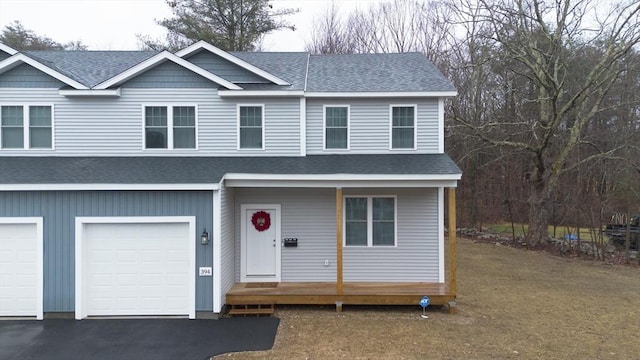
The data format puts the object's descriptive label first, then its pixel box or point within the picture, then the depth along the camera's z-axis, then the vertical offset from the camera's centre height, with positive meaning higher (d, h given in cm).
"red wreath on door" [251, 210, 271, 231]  1078 -102
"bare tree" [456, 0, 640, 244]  1659 +450
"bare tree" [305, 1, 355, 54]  2873 +903
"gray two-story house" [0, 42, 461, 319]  896 -17
